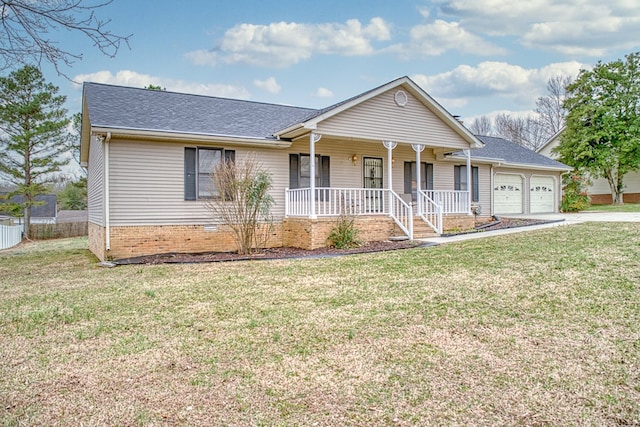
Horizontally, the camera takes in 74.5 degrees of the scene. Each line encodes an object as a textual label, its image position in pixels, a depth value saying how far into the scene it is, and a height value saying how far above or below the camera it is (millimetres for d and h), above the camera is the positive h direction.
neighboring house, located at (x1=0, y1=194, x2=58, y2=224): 41938 +111
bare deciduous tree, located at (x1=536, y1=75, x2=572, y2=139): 42219 +10895
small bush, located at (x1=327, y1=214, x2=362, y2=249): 11469 -645
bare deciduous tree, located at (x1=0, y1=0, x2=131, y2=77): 5715 +2565
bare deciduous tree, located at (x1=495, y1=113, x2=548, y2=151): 46781 +9359
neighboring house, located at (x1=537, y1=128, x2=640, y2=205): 29312 +1619
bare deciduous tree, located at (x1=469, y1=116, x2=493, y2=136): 51656 +10600
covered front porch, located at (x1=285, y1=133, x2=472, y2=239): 12133 +173
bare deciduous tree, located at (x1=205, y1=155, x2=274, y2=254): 10938 +368
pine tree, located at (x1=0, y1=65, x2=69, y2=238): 23525 +4728
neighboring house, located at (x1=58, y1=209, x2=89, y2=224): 42781 -222
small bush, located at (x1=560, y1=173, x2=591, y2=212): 22562 +715
